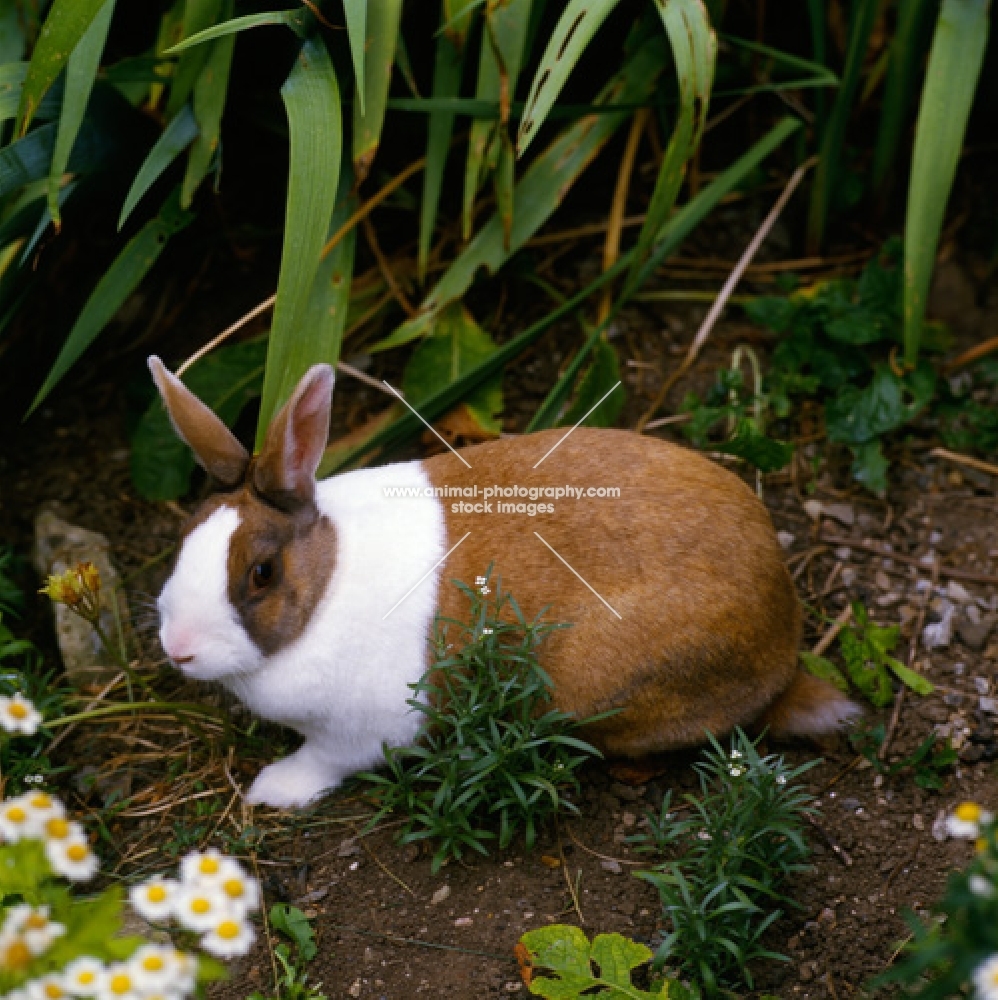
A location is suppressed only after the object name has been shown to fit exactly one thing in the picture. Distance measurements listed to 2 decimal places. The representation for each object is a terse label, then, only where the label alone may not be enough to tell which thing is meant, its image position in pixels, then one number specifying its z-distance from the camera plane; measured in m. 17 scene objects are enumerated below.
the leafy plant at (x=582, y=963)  2.55
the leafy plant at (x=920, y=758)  3.16
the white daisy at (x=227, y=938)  1.80
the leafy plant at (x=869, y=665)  3.40
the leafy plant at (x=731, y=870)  2.56
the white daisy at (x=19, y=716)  2.20
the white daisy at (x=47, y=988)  1.72
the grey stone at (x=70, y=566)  3.56
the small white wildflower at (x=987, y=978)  1.58
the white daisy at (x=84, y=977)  1.74
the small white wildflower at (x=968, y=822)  1.79
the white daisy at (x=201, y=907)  1.81
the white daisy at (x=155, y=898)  1.88
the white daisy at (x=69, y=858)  1.92
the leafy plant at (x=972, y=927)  1.64
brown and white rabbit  2.94
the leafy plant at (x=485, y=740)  2.83
